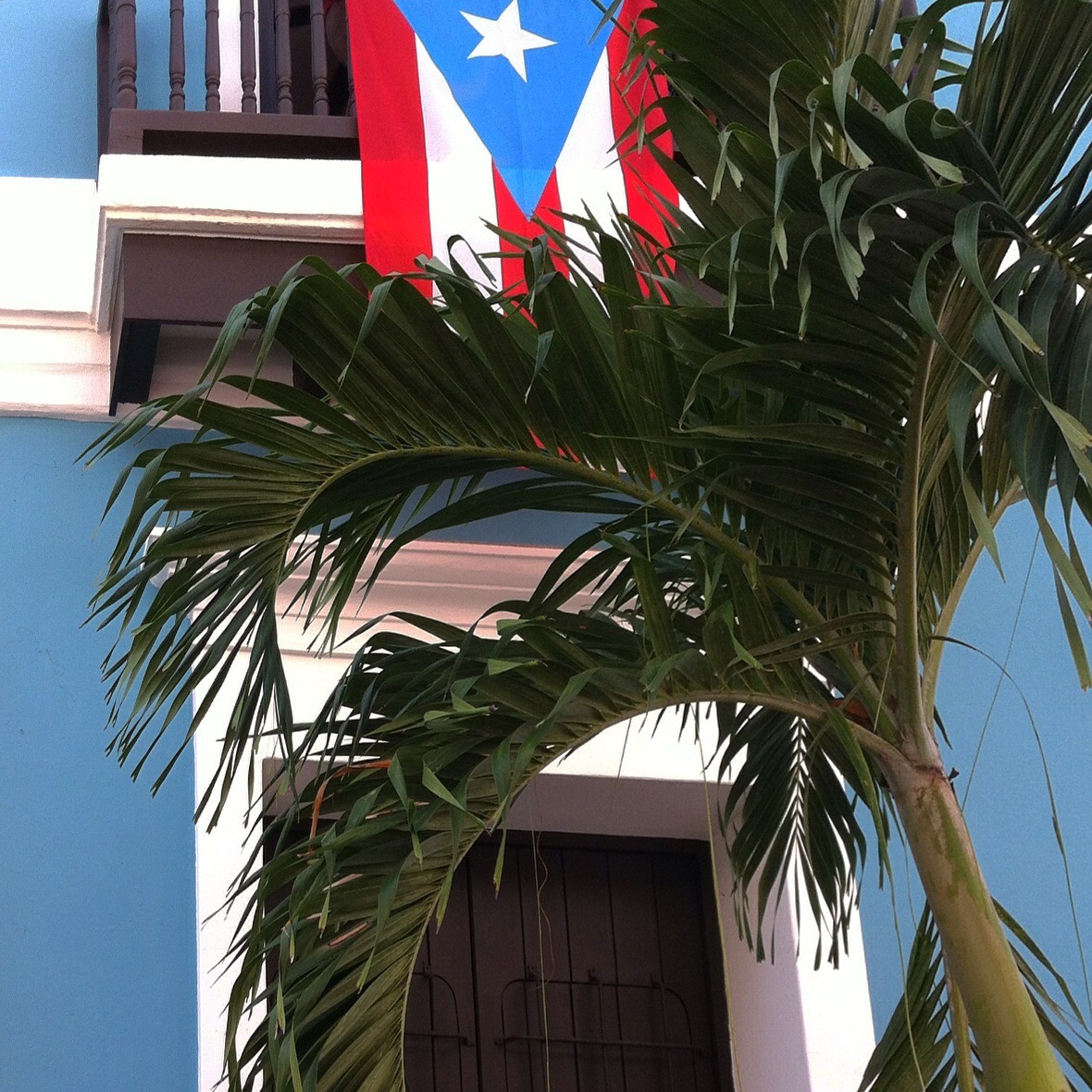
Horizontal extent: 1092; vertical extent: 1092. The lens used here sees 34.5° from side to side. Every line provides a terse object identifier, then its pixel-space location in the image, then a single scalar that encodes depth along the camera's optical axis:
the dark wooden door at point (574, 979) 3.95
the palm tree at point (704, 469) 2.11
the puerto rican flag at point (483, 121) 4.06
